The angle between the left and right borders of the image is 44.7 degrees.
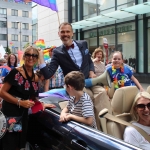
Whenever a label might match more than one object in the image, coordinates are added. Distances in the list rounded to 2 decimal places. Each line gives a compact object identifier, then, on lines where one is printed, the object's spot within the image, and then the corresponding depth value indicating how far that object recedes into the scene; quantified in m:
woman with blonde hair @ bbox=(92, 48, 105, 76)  4.77
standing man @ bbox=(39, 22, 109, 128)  2.52
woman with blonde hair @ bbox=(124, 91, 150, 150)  1.61
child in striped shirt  1.78
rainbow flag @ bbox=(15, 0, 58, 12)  5.24
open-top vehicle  1.43
